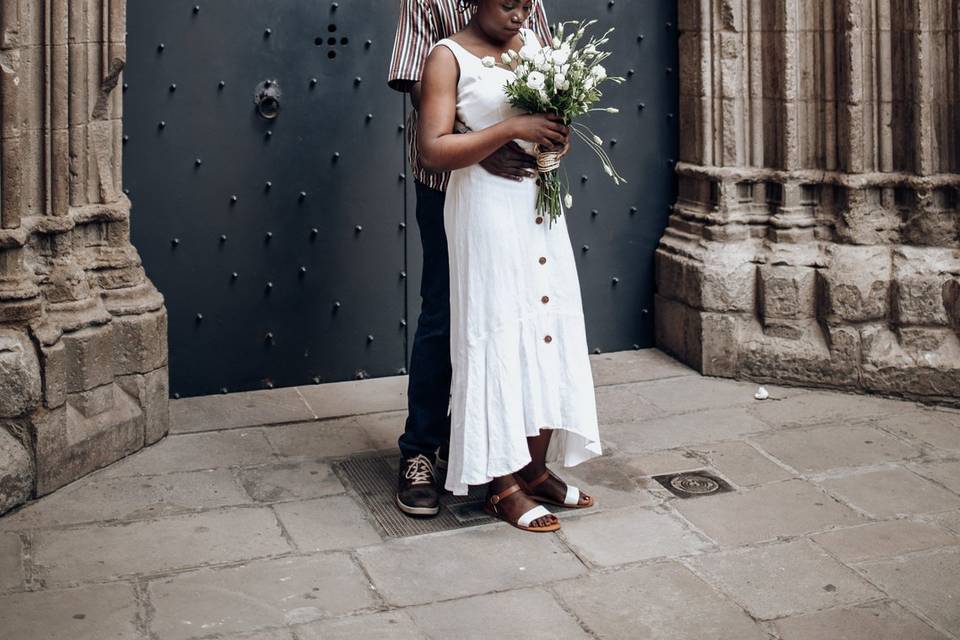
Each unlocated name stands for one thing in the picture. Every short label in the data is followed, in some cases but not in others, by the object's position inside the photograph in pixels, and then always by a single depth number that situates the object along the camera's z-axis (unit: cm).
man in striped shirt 505
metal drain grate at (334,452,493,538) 495
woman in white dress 467
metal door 610
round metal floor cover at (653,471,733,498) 524
